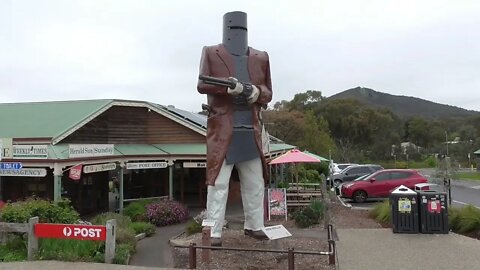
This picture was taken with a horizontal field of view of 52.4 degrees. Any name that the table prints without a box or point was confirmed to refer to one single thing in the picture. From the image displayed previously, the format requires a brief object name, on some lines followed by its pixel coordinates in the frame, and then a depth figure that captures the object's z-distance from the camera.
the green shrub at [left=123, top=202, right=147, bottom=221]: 14.46
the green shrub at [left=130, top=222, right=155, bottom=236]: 12.35
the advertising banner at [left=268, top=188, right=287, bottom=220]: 14.51
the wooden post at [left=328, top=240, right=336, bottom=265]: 8.15
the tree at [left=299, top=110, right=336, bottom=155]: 42.33
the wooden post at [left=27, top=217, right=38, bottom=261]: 8.91
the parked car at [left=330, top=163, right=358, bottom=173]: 34.00
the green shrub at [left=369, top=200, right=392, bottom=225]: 12.96
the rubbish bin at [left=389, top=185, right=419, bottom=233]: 11.20
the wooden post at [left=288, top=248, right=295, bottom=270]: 7.38
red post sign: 8.61
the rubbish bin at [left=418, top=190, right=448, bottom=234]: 11.05
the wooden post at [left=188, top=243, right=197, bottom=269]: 7.93
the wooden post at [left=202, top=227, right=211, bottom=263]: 8.48
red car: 19.06
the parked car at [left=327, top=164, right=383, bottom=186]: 27.20
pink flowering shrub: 14.27
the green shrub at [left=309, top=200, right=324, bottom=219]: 13.62
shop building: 13.43
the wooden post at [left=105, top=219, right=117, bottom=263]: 8.55
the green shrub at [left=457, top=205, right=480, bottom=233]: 11.13
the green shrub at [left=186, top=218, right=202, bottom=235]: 12.09
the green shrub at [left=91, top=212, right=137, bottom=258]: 10.23
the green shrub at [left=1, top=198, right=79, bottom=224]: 9.72
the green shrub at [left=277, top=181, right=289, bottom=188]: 19.87
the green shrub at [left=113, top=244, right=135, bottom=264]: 8.80
